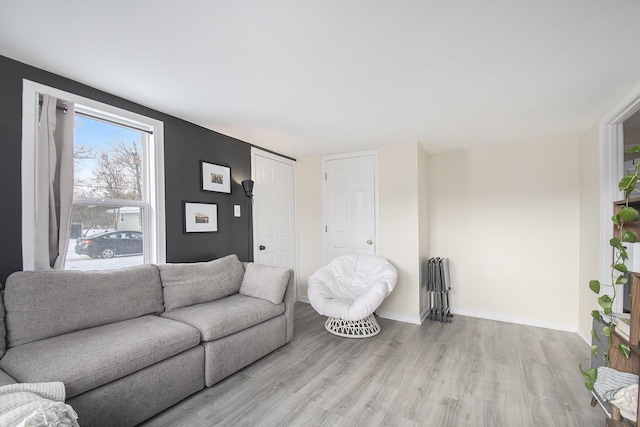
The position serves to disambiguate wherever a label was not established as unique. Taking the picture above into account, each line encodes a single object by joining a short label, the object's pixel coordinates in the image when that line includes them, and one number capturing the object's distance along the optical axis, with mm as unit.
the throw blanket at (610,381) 1502
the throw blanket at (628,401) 1422
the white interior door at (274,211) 3801
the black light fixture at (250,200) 3463
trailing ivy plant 1459
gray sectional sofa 1532
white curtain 1938
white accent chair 2949
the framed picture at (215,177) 3079
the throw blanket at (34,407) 1003
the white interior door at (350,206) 3992
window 1930
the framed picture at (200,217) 2898
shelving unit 1338
